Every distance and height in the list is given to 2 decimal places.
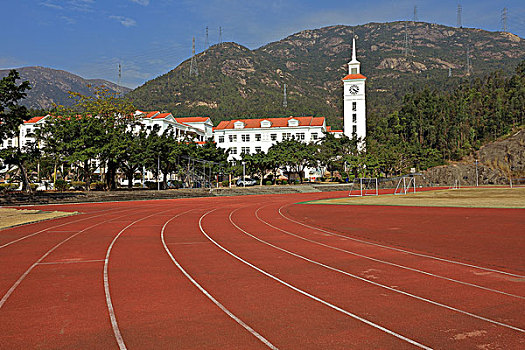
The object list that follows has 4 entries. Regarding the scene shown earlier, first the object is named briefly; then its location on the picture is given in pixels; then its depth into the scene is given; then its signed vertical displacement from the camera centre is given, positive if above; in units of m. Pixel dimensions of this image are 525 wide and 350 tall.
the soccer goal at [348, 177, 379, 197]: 49.44 -2.29
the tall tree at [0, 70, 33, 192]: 30.31 +4.69
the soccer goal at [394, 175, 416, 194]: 51.37 -2.35
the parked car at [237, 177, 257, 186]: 70.64 -1.68
